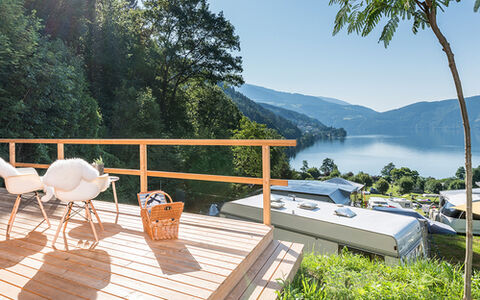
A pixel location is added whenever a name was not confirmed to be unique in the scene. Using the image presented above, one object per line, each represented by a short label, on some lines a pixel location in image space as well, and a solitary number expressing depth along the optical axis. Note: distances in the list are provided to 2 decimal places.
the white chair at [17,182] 2.74
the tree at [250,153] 24.32
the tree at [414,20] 1.95
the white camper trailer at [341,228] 3.98
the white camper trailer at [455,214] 10.61
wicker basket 2.55
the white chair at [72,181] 2.37
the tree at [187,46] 18.94
